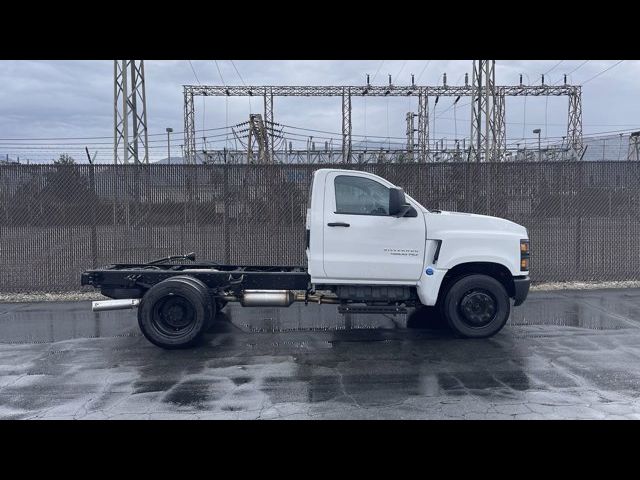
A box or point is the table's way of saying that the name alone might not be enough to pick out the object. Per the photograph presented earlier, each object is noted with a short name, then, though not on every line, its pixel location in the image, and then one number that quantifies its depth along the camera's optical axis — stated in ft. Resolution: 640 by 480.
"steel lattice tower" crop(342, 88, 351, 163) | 135.33
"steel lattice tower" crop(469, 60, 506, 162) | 78.48
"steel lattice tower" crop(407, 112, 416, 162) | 146.04
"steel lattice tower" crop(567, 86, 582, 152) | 148.05
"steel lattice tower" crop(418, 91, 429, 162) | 142.11
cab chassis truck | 24.94
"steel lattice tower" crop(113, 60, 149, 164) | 70.08
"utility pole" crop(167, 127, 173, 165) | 140.21
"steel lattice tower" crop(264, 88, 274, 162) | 135.82
